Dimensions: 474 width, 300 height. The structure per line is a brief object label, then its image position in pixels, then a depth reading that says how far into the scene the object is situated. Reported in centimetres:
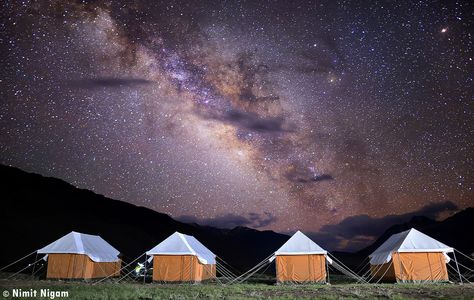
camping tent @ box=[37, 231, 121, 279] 2688
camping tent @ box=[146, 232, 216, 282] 2583
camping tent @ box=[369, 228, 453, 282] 2447
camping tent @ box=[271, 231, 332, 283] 2480
